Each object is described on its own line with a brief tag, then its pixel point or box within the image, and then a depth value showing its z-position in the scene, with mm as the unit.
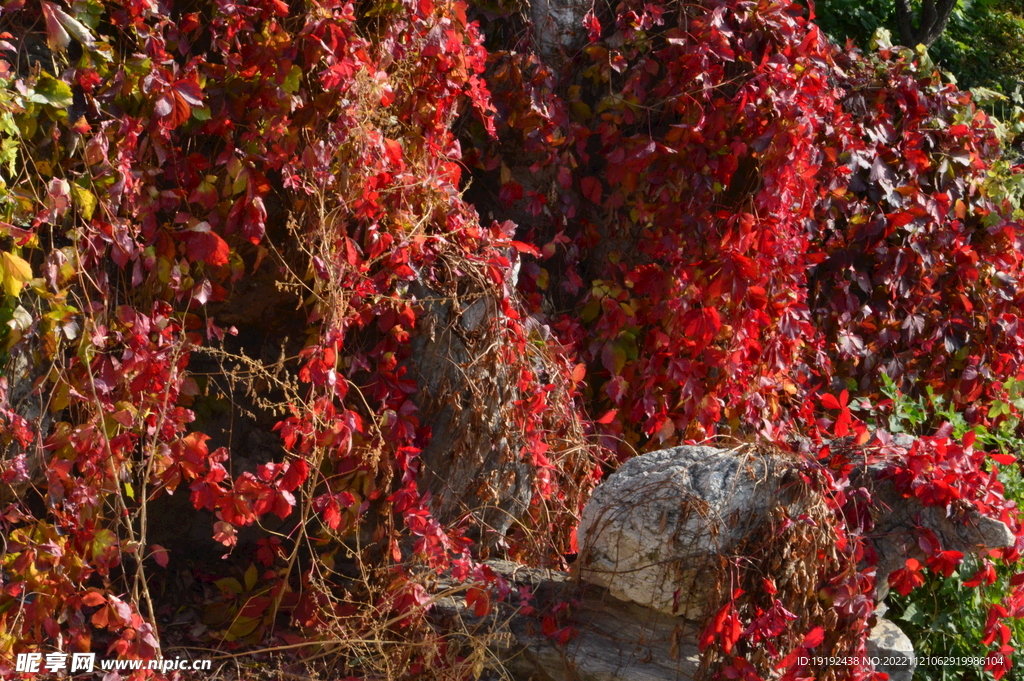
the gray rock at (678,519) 4465
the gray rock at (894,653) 5062
